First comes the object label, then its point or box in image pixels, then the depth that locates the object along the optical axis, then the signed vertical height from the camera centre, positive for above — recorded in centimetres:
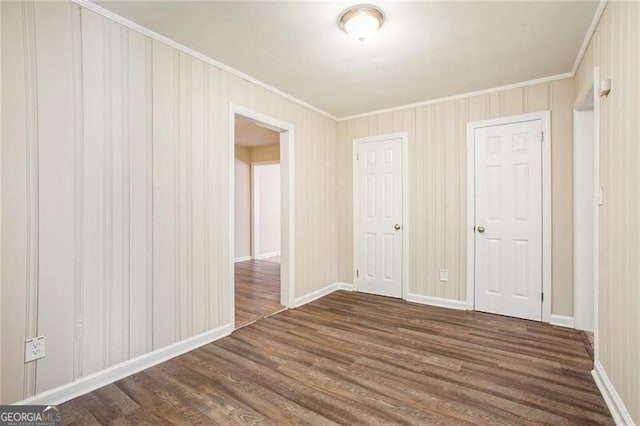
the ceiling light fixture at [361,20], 196 +126
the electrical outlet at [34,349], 170 -78
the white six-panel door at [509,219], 312 -10
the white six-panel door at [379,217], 396 -9
